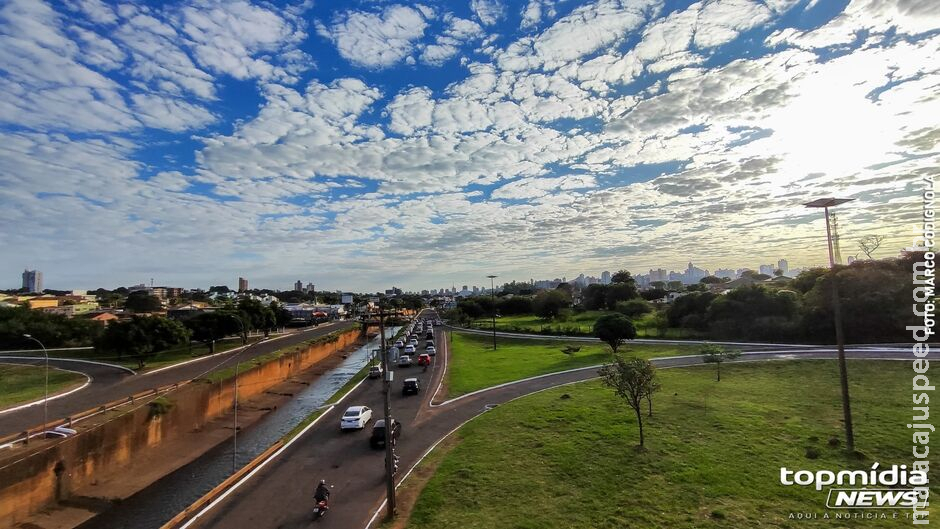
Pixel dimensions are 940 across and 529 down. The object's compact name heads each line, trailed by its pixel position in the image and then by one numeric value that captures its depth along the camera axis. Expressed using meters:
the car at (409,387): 35.75
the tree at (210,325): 61.19
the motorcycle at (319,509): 16.06
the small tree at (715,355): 34.44
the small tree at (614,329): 46.66
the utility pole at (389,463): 15.01
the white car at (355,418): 26.91
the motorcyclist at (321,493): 16.16
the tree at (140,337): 44.69
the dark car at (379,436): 23.11
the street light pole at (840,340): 19.06
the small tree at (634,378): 20.55
